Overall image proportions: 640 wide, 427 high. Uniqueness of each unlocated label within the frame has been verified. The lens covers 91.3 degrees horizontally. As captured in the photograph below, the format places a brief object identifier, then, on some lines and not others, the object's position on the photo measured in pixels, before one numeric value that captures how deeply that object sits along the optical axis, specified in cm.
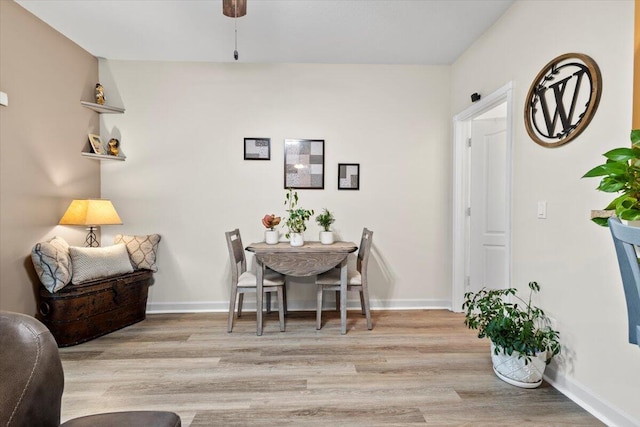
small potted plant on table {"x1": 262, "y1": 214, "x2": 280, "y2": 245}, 302
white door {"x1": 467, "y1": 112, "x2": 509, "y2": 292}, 298
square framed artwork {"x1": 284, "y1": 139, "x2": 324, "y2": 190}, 330
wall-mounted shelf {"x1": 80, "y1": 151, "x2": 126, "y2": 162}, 298
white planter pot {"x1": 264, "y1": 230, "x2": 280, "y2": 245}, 306
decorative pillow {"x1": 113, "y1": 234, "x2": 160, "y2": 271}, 302
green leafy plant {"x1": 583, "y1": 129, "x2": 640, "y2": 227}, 102
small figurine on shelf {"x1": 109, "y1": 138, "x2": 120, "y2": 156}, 315
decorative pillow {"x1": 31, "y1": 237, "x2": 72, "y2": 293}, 236
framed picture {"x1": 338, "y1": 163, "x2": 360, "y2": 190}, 332
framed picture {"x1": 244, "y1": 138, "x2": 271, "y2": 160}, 329
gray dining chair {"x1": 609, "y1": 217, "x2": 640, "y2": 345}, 82
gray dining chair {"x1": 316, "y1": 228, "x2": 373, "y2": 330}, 276
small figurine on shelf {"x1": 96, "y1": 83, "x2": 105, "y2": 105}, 308
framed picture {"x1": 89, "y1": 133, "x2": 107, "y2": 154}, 304
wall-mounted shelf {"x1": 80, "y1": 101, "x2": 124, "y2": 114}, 300
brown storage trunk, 238
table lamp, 268
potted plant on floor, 185
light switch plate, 198
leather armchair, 83
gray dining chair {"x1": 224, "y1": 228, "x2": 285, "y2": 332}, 271
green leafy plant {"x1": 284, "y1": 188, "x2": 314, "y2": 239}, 303
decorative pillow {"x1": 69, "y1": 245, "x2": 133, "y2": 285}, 252
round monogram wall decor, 167
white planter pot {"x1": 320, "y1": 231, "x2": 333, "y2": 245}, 305
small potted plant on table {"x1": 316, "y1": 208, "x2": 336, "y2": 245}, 306
